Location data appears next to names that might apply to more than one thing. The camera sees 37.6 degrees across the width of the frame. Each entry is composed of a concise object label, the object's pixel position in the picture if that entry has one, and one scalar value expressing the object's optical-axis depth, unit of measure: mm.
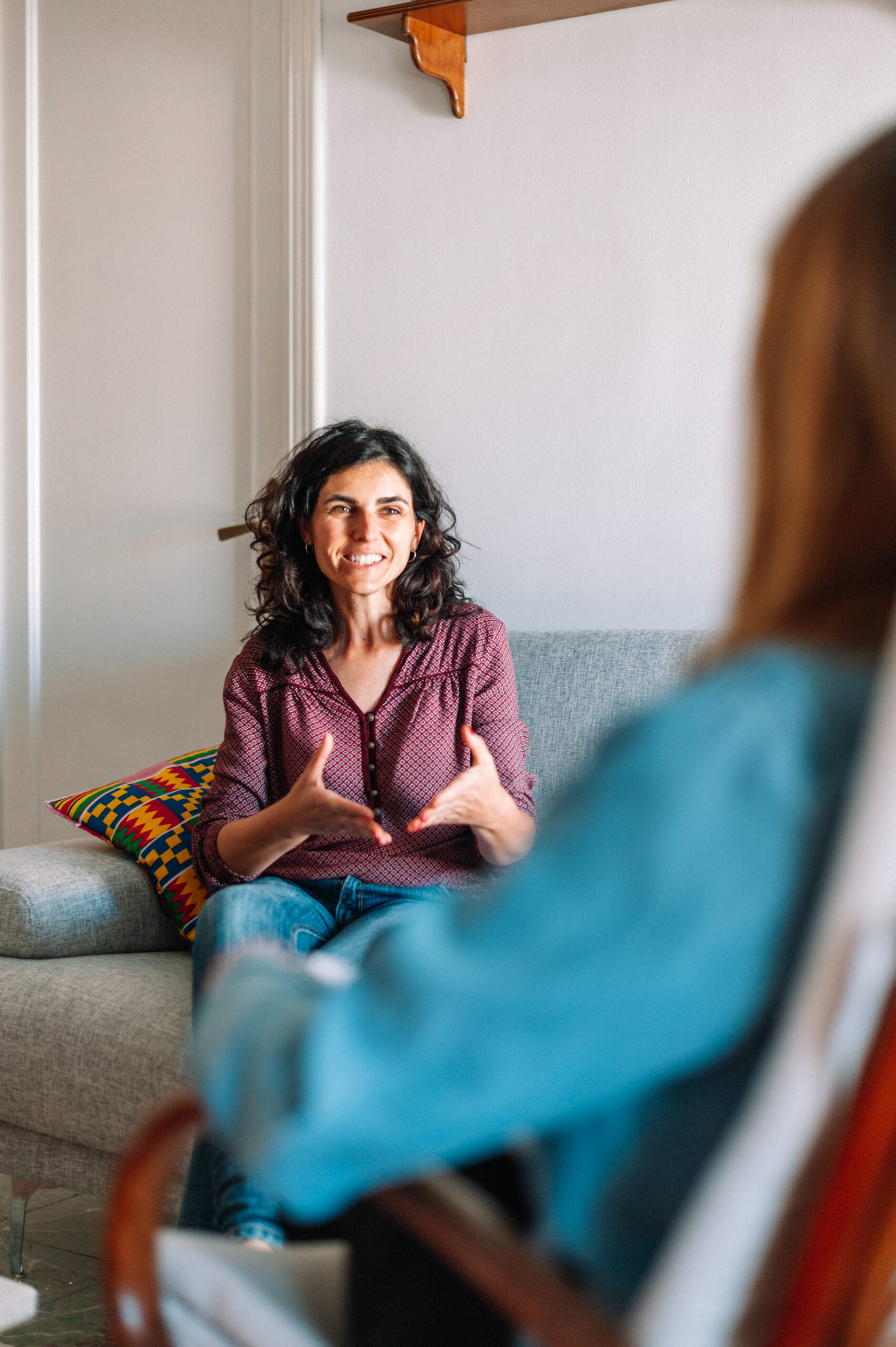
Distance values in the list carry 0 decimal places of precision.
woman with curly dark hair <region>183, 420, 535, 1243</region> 1830
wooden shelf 2354
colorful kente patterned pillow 2113
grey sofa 1788
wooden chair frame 602
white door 2852
